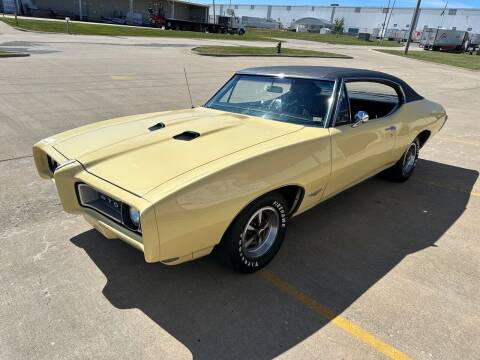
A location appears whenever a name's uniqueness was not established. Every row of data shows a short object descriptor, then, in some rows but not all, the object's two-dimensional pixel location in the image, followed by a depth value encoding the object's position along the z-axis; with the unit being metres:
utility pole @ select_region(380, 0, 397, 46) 104.16
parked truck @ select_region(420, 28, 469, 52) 49.38
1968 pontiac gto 2.34
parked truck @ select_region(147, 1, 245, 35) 50.22
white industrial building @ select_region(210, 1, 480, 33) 93.38
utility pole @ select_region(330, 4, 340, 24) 120.19
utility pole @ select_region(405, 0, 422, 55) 35.50
